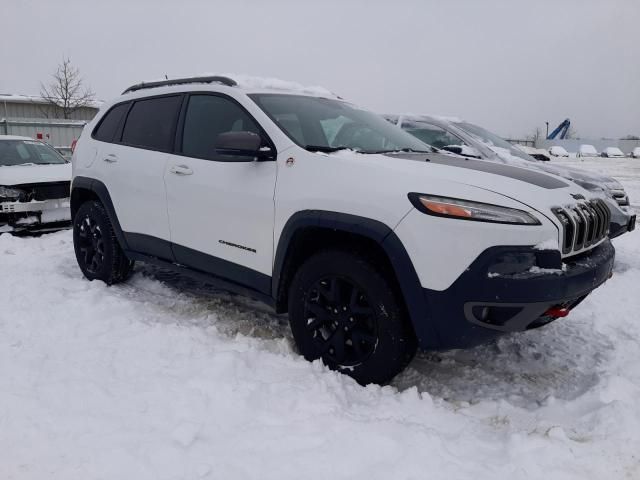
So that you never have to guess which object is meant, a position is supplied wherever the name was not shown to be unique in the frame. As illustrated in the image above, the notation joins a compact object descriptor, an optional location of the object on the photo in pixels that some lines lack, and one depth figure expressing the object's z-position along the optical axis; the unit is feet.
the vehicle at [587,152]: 148.98
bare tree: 89.45
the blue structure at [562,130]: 236.63
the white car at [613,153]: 143.43
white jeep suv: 8.16
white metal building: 57.26
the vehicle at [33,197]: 21.09
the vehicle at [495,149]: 18.49
